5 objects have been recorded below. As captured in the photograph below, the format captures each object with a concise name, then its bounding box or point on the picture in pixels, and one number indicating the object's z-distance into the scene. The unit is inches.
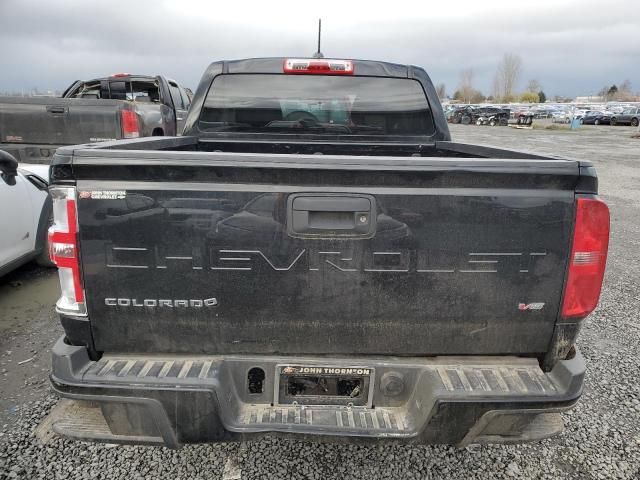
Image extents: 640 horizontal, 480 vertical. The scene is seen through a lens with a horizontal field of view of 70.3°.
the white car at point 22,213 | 165.3
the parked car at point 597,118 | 1841.8
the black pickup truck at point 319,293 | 69.5
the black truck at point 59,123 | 281.7
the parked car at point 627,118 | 1763.0
